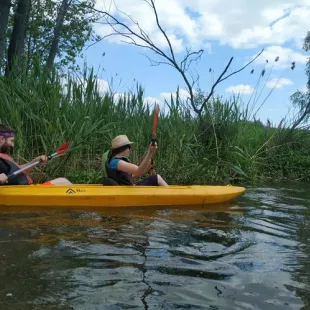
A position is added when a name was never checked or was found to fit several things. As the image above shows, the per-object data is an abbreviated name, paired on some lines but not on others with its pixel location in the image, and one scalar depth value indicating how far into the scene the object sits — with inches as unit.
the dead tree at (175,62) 258.7
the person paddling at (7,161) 158.5
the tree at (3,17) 262.9
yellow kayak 156.1
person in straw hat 164.9
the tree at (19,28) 312.8
